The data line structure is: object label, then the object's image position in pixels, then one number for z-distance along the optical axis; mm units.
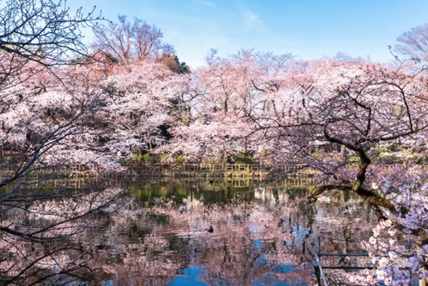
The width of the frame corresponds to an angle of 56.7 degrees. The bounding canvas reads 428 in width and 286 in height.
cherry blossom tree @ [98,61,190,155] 25688
